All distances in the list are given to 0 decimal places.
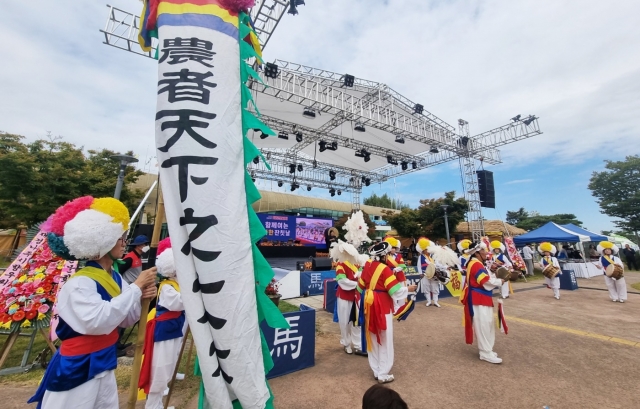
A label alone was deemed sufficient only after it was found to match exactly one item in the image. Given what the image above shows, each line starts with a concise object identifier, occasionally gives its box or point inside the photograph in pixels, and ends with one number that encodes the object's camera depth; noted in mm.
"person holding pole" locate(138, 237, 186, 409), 2643
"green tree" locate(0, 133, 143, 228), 10445
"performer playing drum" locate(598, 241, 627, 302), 7695
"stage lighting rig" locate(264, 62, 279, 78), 9391
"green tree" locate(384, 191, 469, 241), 19250
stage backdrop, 18375
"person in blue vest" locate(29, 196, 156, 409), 1559
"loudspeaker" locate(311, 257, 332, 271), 9953
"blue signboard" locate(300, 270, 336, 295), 8719
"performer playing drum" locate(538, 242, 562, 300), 8312
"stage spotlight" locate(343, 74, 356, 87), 11289
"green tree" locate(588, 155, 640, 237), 21219
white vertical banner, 1535
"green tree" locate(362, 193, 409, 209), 43312
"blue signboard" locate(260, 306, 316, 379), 3562
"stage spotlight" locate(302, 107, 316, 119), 10922
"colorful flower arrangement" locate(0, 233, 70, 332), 3268
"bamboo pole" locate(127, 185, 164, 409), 1606
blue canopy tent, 12195
